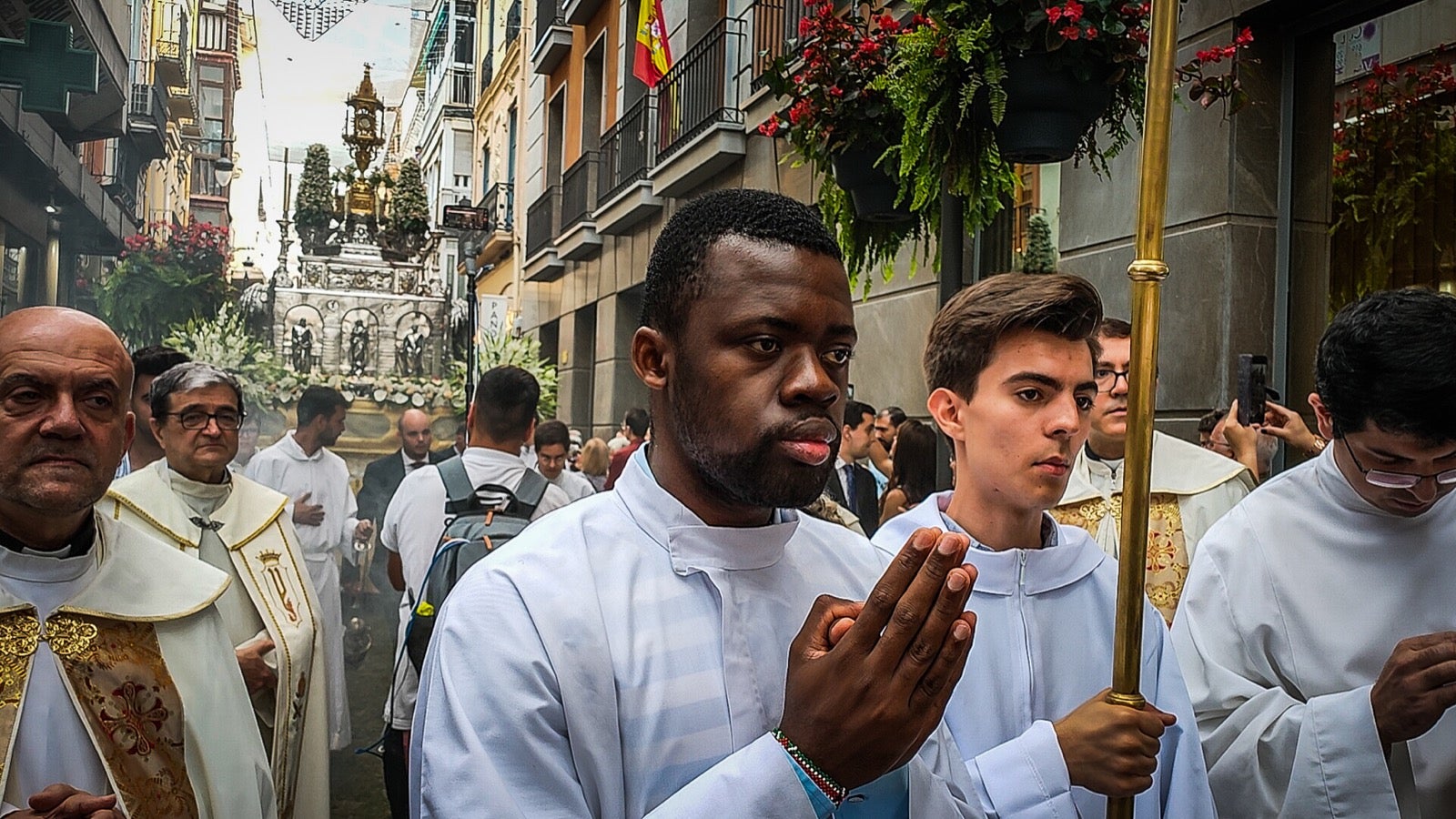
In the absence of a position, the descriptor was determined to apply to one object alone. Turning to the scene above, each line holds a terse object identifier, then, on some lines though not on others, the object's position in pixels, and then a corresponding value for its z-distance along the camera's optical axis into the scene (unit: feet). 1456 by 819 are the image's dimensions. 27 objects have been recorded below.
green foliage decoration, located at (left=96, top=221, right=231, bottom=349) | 21.86
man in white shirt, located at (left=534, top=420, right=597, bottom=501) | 20.29
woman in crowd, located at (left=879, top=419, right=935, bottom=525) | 15.99
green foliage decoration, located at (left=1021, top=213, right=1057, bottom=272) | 20.79
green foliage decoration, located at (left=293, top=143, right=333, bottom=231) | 24.90
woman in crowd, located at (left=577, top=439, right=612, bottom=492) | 25.94
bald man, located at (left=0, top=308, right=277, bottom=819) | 7.82
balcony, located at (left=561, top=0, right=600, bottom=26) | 28.91
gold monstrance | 25.22
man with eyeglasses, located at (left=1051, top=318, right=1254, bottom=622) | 11.23
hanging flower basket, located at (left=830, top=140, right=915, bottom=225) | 12.78
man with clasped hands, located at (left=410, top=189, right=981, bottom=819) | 4.21
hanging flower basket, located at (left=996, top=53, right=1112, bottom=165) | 11.18
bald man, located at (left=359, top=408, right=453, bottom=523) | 22.29
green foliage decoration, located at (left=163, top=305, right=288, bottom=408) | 22.63
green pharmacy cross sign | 15.47
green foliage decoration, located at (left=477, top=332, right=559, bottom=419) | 26.11
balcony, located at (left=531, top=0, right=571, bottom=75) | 27.58
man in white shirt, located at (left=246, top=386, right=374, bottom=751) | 20.48
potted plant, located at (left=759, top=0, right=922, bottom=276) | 12.44
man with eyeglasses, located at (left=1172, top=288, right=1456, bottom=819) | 6.88
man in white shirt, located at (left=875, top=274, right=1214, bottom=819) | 6.73
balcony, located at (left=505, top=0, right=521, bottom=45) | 27.55
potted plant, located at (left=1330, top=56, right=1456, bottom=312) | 14.25
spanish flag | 27.58
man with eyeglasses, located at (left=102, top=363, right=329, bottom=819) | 11.75
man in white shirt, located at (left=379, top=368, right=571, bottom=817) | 15.39
